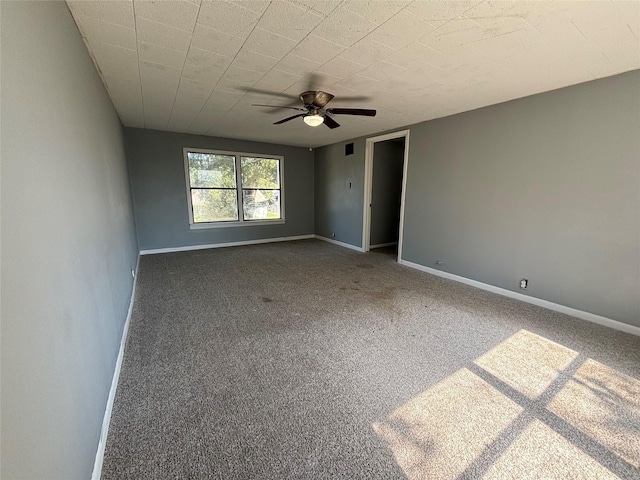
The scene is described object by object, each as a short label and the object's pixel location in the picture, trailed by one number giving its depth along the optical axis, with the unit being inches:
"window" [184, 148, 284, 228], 219.5
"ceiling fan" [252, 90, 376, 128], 111.9
